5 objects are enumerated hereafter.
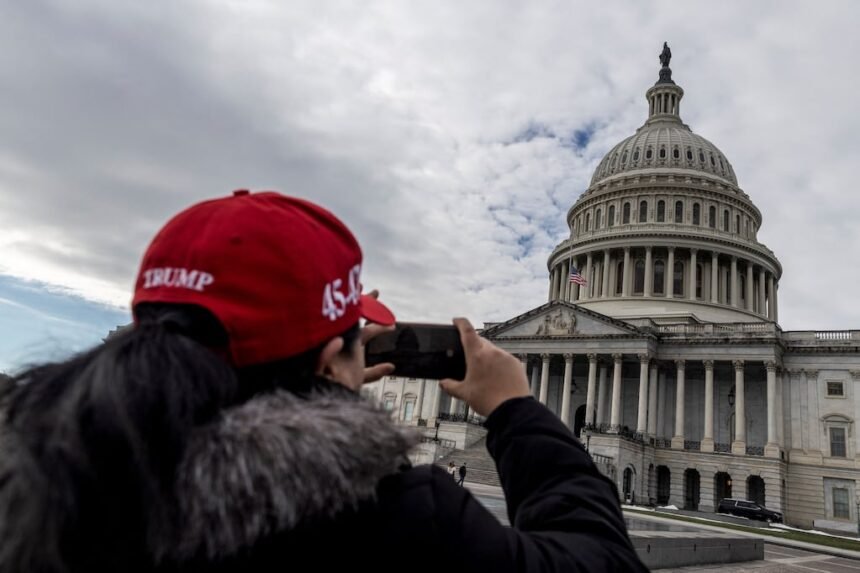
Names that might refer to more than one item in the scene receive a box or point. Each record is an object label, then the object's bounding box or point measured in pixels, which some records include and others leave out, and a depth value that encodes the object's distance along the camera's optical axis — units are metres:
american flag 58.66
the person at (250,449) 1.24
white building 48.28
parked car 40.66
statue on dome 92.62
